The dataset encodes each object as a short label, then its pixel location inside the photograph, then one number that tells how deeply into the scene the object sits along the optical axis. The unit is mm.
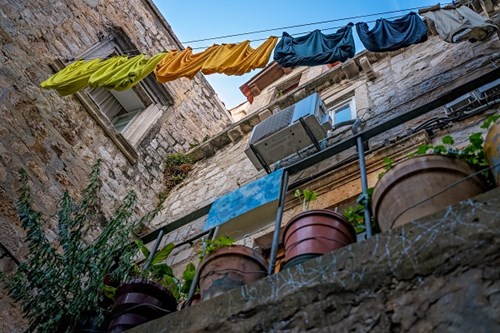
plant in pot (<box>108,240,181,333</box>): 2590
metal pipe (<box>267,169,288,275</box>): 2191
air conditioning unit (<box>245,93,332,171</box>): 5004
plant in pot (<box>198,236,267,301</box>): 2246
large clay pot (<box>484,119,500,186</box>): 1887
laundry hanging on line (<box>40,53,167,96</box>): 5754
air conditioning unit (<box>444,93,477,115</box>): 4127
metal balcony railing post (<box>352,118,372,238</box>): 2046
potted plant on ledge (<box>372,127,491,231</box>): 1907
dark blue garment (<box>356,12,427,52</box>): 4922
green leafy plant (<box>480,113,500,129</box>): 2150
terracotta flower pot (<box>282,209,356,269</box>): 2234
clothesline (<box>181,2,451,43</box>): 5821
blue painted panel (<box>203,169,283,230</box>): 3195
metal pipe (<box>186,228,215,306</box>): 2386
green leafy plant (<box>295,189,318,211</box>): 3035
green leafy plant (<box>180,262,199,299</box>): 2885
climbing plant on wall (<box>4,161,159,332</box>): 2820
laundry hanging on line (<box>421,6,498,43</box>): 4438
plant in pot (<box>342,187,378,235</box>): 2686
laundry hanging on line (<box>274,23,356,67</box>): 5133
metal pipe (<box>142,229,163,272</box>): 3045
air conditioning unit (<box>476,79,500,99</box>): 4055
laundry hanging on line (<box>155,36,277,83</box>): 5699
